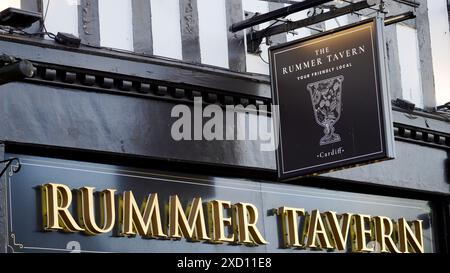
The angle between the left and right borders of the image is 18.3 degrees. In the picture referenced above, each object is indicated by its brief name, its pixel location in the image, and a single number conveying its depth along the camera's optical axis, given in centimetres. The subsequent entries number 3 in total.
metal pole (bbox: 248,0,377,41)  1627
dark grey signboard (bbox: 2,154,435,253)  1451
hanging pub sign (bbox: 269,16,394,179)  1557
